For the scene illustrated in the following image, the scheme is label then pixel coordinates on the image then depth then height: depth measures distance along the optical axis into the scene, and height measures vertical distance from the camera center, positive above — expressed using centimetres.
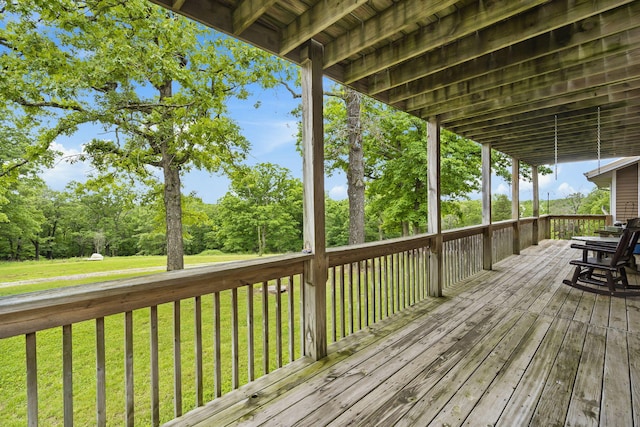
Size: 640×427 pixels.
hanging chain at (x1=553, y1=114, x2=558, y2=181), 418 +130
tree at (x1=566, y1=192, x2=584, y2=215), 2434 +51
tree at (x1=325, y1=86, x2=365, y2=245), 727 +138
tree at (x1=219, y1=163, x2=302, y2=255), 1455 -1
